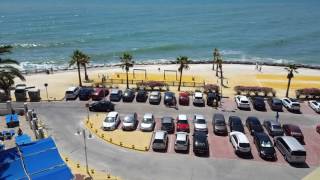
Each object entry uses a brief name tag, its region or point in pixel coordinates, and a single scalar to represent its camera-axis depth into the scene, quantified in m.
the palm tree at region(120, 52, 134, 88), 59.61
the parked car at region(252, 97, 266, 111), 50.84
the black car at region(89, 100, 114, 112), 49.25
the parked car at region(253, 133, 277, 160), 36.59
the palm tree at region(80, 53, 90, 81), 63.09
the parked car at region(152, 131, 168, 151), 37.78
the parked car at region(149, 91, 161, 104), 52.34
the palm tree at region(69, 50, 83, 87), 62.72
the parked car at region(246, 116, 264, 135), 42.41
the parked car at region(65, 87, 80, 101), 53.91
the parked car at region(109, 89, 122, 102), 53.39
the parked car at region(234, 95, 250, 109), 51.06
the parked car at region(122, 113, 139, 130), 43.07
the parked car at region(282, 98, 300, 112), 50.41
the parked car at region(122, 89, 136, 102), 53.25
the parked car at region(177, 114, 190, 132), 42.75
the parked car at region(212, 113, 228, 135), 42.22
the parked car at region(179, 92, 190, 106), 52.41
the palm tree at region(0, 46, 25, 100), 38.56
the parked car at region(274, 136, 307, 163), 35.66
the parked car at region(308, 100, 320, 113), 50.43
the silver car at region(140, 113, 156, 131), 42.94
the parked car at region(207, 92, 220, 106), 52.09
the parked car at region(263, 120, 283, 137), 42.19
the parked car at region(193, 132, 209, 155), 37.19
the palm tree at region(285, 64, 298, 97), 56.25
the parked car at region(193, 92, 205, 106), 52.12
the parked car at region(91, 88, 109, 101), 53.50
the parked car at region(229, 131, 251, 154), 37.19
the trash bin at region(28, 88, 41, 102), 53.47
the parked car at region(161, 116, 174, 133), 42.44
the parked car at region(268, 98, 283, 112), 50.72
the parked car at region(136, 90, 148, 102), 53.31
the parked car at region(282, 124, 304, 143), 41.09
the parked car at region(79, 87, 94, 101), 53.77
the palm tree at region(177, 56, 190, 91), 58.95
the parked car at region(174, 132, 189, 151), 37.59
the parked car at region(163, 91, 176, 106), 51.94
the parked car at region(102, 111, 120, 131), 42.91
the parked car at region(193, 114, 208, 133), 42.69
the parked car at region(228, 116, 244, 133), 42.62
